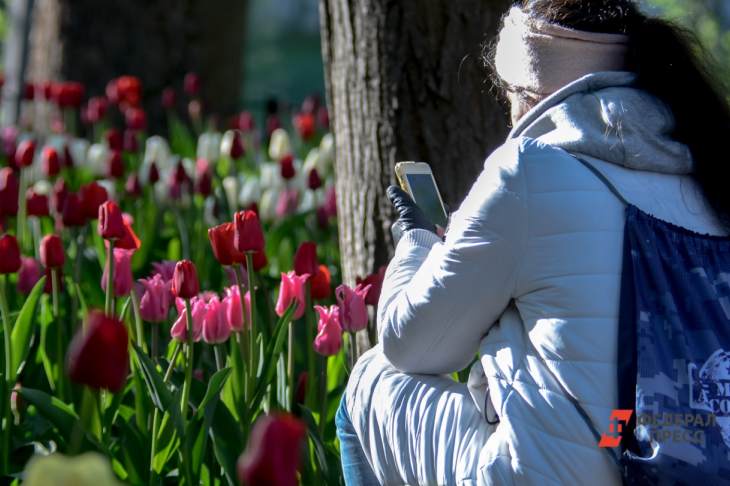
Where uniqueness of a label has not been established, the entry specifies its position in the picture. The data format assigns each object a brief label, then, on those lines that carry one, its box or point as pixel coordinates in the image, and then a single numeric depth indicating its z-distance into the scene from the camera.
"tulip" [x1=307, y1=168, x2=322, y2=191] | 8.14
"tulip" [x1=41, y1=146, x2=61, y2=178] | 8.13
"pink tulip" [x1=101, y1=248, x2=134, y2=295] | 5.39
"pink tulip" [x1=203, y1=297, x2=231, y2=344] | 5.08
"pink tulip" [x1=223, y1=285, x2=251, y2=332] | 5.14
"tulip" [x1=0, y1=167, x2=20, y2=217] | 6.52
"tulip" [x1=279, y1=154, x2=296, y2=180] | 8.65
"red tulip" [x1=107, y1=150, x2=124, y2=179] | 8.40
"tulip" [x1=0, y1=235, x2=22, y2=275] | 5.25
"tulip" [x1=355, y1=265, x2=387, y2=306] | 5.32
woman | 3.76
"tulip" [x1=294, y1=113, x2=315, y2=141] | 11.03
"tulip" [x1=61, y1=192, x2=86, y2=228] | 6.17
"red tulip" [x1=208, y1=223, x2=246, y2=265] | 4.93
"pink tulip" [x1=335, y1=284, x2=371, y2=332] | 5.04
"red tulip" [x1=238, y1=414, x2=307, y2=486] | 1.99
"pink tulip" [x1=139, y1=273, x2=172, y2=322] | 5.20
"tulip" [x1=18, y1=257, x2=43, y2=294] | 6.23
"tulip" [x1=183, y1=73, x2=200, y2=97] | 11.57
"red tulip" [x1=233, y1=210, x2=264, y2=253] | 4.81
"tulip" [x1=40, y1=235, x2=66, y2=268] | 5.43
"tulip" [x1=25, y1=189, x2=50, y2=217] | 6.63
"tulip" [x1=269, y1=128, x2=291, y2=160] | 10.11
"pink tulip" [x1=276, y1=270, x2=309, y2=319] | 5.11
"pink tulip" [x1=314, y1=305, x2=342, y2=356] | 5.08
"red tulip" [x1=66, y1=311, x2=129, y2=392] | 2.48
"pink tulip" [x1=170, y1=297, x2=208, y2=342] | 5.04
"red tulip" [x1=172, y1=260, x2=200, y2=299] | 4.83
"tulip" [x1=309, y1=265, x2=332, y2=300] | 5.44
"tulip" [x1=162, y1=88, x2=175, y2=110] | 11.79
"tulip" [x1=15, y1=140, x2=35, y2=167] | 7.77
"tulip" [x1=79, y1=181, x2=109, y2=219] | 6.11
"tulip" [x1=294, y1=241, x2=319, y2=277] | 5.21
